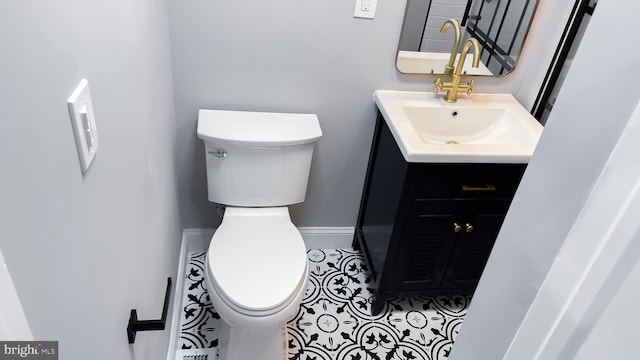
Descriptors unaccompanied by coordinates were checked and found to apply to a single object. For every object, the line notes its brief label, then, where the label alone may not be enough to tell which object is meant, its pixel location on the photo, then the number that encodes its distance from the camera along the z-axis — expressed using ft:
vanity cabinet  5.36
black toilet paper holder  3.26
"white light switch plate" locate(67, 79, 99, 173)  2.24
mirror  5.74
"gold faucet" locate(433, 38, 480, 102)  5.84
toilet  4.87
